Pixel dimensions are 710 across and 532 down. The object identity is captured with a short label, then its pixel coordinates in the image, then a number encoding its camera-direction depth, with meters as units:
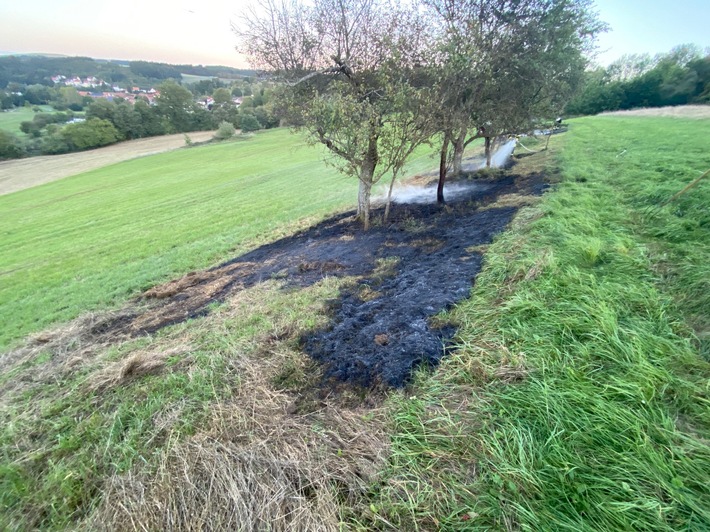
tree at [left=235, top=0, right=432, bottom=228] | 9.16
